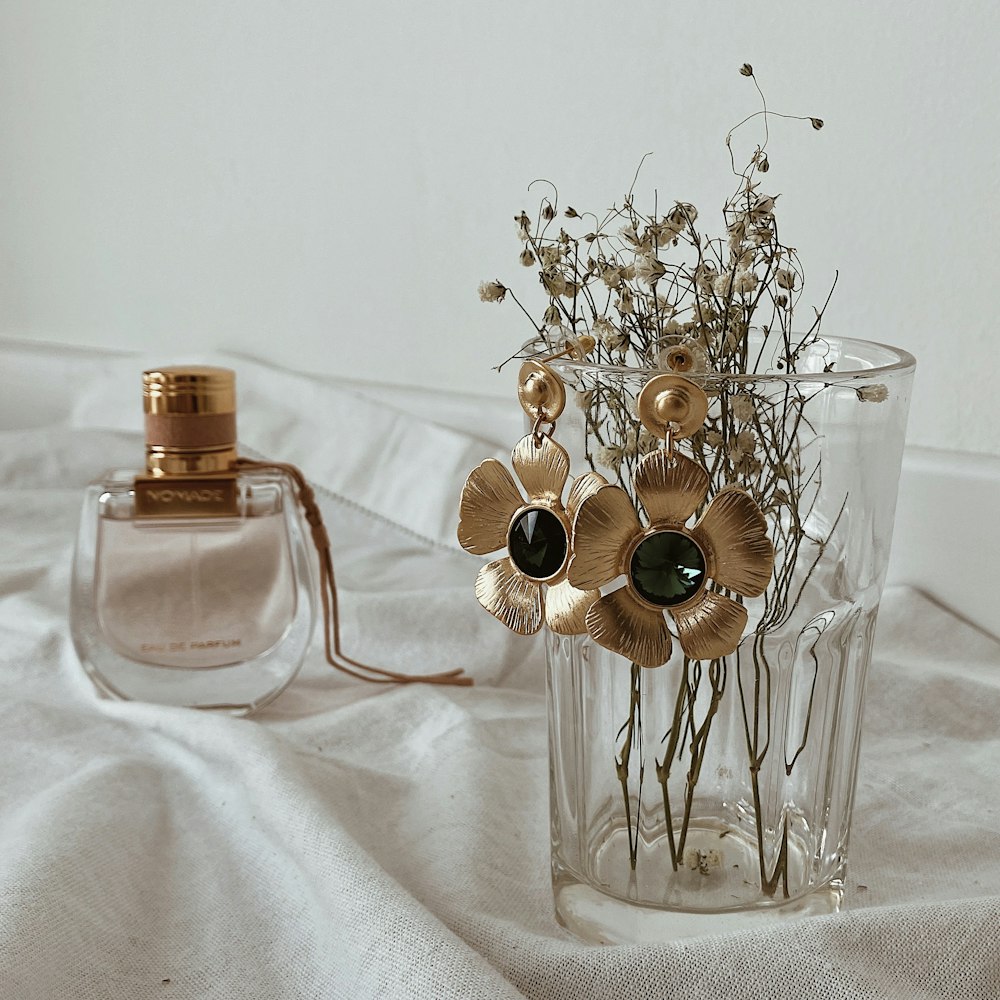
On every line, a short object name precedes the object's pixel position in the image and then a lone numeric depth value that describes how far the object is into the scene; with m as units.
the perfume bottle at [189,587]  0.67
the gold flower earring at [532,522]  0.40
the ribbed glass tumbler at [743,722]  0.41
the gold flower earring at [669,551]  0.37
